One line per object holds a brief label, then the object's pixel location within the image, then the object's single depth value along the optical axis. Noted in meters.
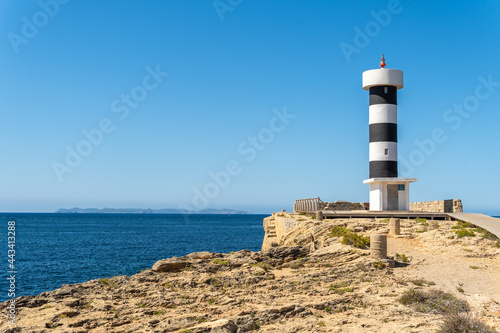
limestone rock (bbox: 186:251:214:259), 23.48
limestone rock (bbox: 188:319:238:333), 11.78
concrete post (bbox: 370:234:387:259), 18.89
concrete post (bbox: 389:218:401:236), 25.09
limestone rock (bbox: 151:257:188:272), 20.30
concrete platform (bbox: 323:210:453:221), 29.99
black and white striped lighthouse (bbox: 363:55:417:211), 34.12
